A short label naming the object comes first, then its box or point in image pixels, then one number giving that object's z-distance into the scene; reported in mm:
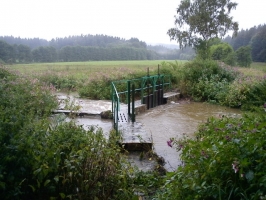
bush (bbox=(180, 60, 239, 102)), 11703
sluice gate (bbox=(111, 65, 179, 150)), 5008
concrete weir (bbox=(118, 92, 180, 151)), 4949
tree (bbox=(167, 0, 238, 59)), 21828
